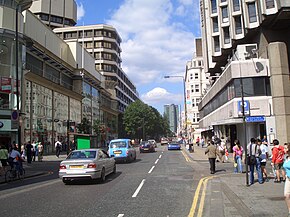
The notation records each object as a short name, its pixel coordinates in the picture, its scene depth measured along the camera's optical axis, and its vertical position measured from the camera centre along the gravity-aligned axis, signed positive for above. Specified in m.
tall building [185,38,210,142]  98.38 +17.34
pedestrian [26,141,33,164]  24.94 -1.17
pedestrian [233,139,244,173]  15.74 -1.26
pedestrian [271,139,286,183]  12.49 -1.00
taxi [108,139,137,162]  23.17 -1.11
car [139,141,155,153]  39.94 -1.62
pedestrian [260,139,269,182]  12.39 -1.00
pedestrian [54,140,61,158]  32.53 -1.20
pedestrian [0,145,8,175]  17.19 -1.06
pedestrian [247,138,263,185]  12.00 -1.05
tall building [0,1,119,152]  32.06 +7.59
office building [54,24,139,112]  83.23 +25.25
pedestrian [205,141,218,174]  16.02 -1.14
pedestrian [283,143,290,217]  6.45 -1.09
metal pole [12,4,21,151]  18.56 -0.09
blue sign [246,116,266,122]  29.42 +1.25
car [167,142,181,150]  46.84 -1.86
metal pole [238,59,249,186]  11.52 -0.72
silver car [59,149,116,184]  12.41 -1.24
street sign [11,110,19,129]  17.44 +0.99
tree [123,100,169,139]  84.00 +4.58
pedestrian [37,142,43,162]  27.84 -1.26
